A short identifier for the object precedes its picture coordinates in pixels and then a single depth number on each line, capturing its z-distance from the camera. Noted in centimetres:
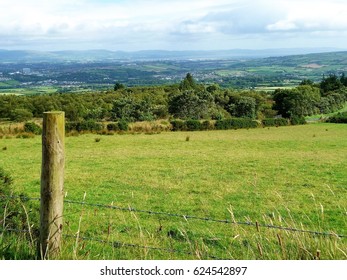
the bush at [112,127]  2958
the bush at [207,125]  3404
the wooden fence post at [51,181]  355
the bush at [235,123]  3500
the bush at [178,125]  3300
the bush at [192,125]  3347
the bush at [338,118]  4227
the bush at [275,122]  3837
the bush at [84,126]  2831
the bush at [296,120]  4028
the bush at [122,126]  2970
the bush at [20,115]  4688
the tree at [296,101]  5859
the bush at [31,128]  2670
